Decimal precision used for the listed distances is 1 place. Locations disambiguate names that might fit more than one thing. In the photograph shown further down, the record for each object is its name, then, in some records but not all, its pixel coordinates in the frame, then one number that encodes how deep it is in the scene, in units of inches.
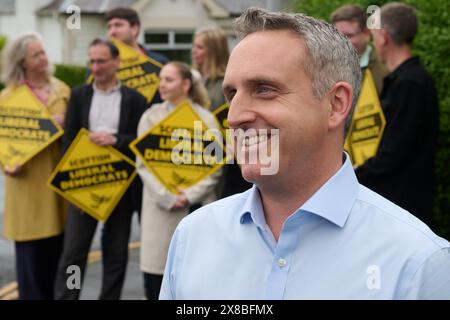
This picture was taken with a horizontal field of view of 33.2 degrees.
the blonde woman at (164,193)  204.7
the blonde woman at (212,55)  224.8
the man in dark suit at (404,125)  179.2
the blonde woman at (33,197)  223.9
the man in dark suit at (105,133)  217.6
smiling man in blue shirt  66.9
